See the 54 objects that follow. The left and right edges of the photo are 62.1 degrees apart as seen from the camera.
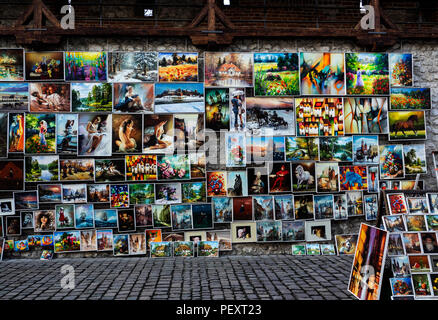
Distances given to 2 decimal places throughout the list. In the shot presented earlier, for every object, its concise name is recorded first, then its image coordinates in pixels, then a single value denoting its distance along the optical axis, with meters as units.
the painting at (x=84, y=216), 6.72
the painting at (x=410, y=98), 7.13
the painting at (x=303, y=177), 6.98
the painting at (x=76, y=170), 6.72
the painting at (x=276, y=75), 6.95
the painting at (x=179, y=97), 6.82
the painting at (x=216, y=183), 6.90
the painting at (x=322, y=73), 7.00
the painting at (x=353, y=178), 7.07
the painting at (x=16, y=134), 6.64
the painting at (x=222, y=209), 6.86
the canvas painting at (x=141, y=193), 6.79
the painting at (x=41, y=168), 6.67
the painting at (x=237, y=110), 6.92
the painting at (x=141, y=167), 6.78
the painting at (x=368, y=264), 3.88
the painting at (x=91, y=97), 6.71
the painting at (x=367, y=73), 7.07
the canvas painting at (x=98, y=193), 6.74
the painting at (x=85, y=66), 6.72
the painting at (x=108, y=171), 6.75
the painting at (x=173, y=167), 6.83
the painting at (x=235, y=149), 6.92
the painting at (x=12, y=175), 6.64
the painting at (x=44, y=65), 6.69
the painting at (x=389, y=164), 7.14
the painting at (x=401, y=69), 7.11
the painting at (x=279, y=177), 6.95
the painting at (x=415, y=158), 7.18
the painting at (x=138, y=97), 6.79
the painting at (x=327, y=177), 7.02
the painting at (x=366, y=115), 7.07
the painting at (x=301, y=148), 6.99
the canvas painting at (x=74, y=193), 6.71
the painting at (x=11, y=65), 6.67
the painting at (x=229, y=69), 6.89
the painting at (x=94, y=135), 6.72
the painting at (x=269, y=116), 6.94
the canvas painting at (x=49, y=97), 6.68
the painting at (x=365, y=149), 7.10
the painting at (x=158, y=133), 6.80
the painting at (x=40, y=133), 6.66
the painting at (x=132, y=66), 6.78
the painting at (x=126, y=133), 6.75
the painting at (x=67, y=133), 6.69
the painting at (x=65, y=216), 6.70
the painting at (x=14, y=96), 6.65
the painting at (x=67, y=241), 6.69
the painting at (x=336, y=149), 7.05
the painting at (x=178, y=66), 6.84
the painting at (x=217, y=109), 6.89
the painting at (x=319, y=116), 7.01
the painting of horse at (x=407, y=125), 7.12
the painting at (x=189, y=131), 6.84
